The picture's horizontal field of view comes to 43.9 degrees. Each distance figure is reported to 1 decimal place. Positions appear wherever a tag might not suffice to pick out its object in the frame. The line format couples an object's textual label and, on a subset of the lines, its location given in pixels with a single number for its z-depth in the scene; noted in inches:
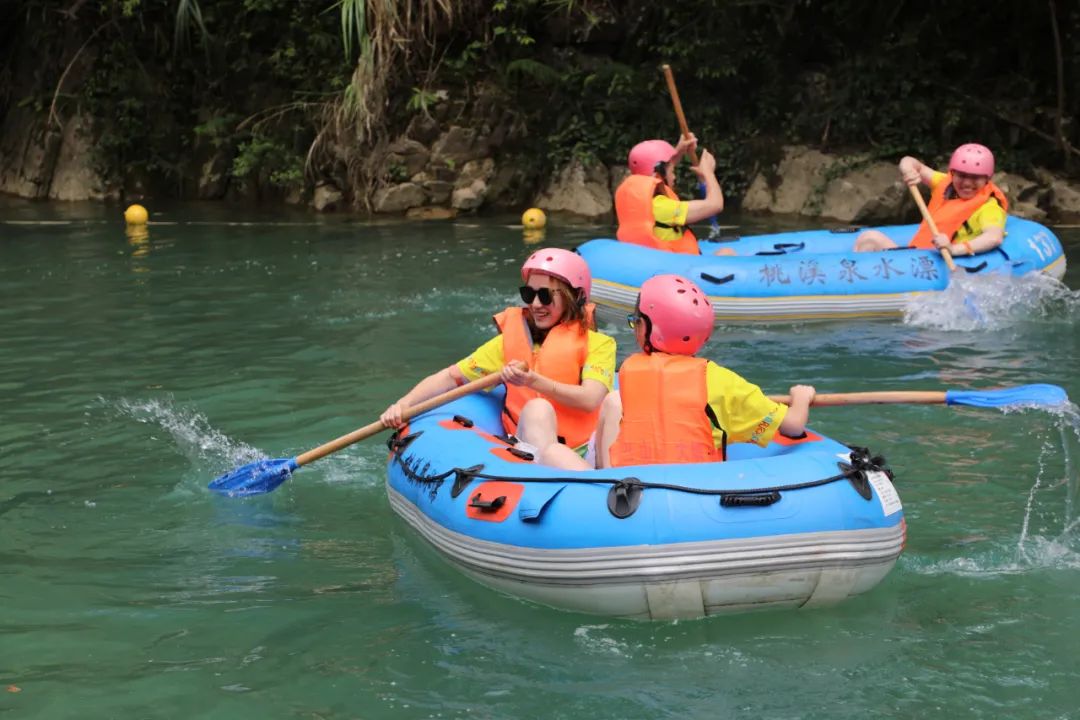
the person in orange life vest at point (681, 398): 171.9
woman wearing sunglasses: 196.5
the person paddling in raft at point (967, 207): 337.1
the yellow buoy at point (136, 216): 542.0
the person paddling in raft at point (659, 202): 345.4
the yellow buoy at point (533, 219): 514.9
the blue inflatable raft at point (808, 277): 335.6
